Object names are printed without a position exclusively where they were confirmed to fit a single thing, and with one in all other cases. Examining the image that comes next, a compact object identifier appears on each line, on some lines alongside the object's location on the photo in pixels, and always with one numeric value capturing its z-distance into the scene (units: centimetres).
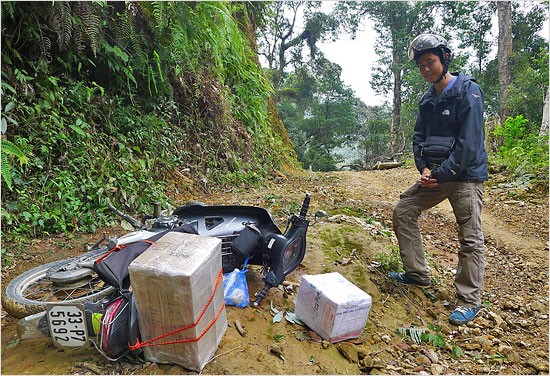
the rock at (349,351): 232
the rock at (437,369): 234
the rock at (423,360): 242
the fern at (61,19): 389
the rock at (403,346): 255
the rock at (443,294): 331
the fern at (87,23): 409
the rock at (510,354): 254
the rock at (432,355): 247
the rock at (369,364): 226
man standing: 288
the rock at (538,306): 323
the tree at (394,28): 2195
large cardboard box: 174
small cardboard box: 234
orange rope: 182
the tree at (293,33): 2272
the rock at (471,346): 264
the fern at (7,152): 305
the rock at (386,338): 262
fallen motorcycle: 187
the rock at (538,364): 244
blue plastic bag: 262
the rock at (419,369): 235
